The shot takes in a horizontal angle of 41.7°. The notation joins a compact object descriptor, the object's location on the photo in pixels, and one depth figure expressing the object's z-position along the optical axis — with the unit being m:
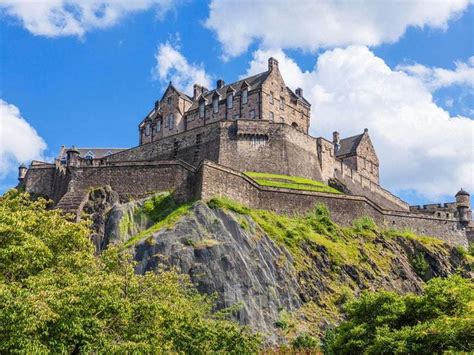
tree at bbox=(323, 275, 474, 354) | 30.09
